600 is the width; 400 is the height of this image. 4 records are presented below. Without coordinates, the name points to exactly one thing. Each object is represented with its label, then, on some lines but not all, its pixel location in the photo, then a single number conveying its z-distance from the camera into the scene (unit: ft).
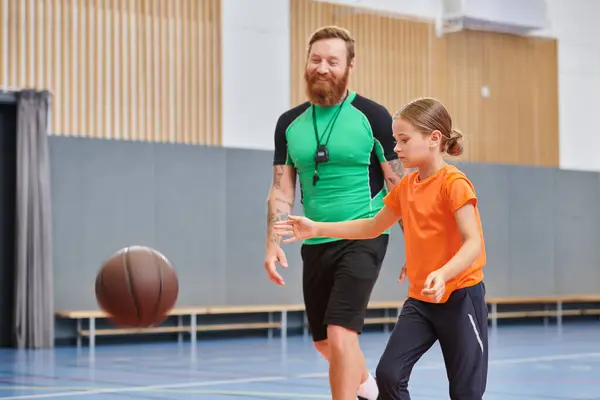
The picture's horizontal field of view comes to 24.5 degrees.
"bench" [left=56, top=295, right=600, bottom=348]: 56.34
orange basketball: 25.45
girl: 16.91
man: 21.18
